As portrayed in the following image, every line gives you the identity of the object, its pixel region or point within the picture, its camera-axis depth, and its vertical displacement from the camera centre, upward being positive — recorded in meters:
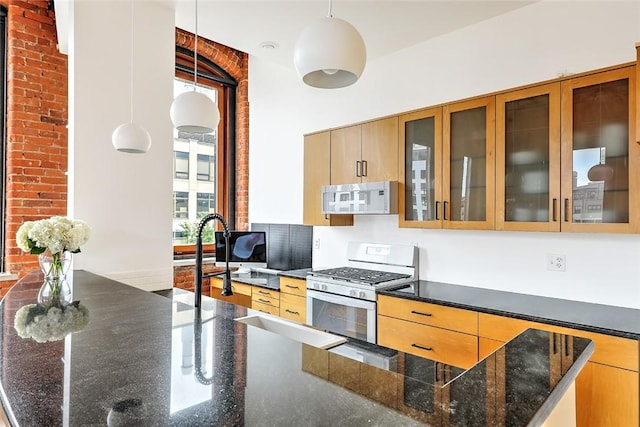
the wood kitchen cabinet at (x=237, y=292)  3.72 -0.79
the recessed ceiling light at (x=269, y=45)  3.45 +1.45
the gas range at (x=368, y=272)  3.02 -0.50
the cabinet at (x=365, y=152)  3.27 +0.52
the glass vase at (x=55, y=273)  2.01 -0.33
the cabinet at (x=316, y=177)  3.73 +0.34
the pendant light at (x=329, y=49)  1.24 +0.52
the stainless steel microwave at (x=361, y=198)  3.18 +0.13
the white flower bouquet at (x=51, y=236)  2.08 -0.13
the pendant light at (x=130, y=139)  2.32 +0.43
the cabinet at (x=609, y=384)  1.85 -0.80
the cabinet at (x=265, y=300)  3.72 -0.82
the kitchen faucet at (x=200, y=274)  1.83 -0.28
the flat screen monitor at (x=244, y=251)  4.16 -0.40
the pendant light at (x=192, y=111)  1.97 +0.50
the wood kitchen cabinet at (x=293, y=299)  3.48 -0.76
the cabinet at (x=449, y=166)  2.74 +0.35
